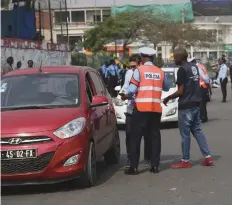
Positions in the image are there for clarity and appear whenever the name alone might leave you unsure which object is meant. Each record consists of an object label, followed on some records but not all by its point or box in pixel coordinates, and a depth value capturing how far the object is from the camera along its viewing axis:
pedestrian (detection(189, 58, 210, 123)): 13.75
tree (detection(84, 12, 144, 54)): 49.59
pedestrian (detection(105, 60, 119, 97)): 26.02
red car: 6.84
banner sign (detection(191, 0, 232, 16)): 91.12
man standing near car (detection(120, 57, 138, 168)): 8.49
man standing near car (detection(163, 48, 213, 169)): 8.51
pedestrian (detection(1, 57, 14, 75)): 21.97
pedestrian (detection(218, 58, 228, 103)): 21.73
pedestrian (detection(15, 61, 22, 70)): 23.34
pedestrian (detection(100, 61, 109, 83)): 26.72
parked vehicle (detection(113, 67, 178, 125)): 14.48
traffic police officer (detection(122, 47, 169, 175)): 8.17
